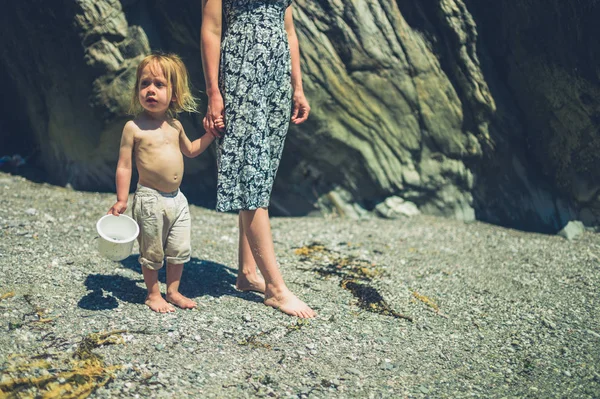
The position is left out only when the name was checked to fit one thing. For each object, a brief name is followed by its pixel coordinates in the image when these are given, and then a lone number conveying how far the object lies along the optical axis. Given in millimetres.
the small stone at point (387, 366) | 3340
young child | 3625
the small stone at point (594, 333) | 3891
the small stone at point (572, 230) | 5785
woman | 3791
